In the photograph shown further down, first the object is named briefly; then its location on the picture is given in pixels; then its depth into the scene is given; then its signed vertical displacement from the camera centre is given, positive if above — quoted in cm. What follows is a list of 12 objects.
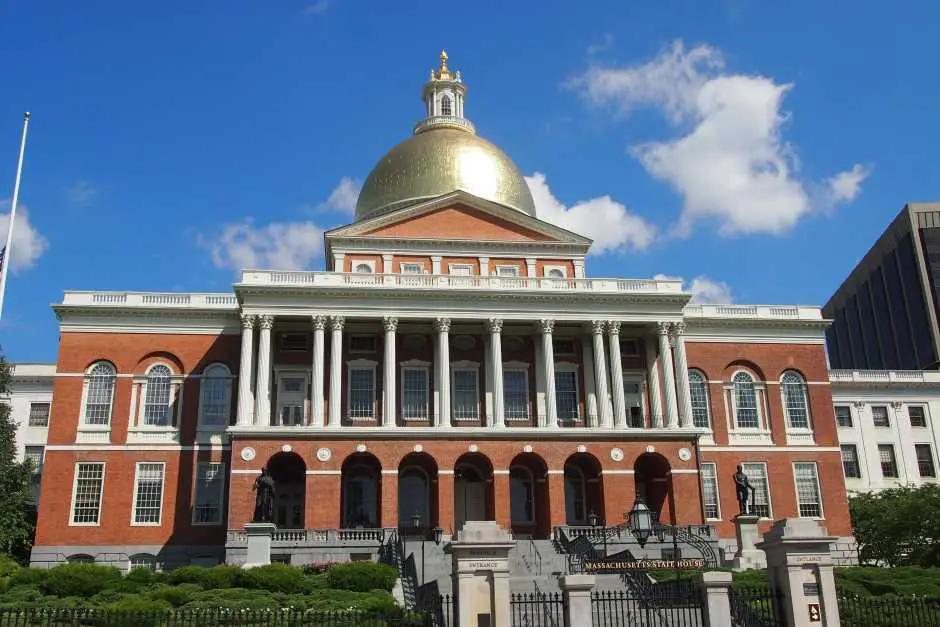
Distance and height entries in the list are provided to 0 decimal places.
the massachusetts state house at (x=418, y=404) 4675 +857
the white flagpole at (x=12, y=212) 2710 +1067
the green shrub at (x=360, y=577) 3325 -2
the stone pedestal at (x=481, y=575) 1961 -3
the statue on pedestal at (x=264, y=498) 4100 +338
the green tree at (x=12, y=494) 4650 +436
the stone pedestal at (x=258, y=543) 3975 +145
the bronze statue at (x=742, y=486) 4172 +337
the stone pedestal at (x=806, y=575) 1978 -21
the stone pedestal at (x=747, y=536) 3882 +118
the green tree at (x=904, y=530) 4200 +140
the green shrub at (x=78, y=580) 3120 +12
